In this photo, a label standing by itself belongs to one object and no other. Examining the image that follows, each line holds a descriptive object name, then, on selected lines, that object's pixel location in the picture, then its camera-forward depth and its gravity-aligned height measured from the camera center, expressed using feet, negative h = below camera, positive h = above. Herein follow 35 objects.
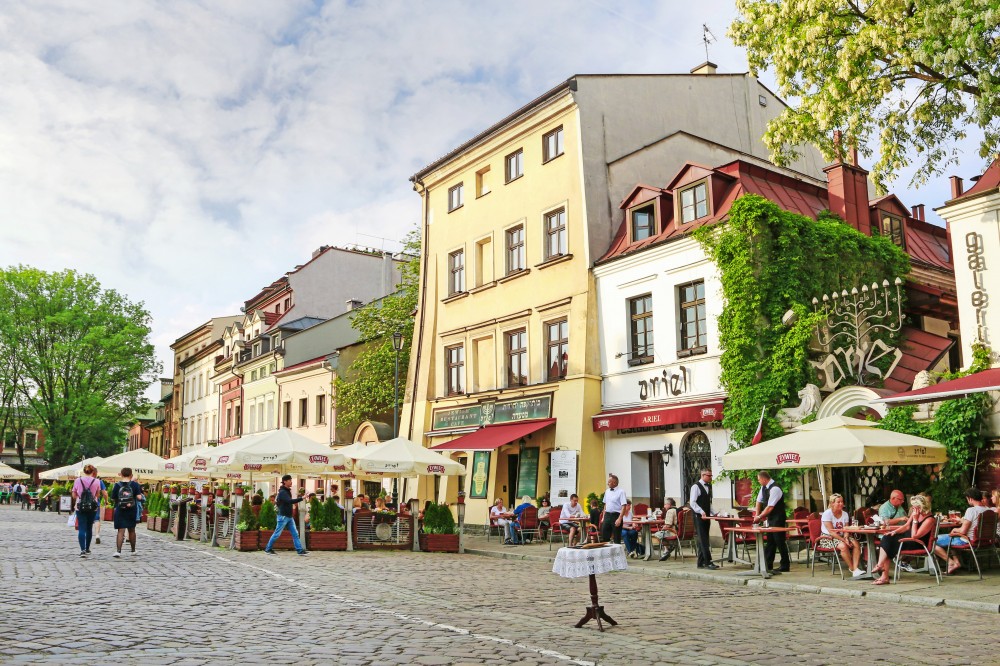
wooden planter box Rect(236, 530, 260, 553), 66.18 -3.88
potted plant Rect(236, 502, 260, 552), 66.23 -3.30
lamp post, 94.27 +14.46
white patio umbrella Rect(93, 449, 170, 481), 95.91 +2.36
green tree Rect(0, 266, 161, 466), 178.29 +26.67
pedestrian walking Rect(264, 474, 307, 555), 63.52 -1.98
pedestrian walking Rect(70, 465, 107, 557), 57.16 -0.95
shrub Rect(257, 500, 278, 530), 67.41 -2.21
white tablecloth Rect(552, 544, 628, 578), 29.32 -2.52
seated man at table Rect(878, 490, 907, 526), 47.35 -1.64
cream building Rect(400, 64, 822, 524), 85.92 +22.95
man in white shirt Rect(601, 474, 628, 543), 59.52 -1.74
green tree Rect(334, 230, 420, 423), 122.01 +16.74
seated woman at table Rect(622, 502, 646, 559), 62.95 -3.84
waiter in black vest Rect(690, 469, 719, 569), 53.47 -2.08
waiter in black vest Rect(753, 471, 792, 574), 49.97 -1.74
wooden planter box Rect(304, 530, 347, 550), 68.28 -4.12
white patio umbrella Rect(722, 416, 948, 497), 47.26 +1.61
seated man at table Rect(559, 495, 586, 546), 68.25 -2.43
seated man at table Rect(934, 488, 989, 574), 44.34 -2.58
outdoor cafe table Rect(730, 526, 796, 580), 48.43 -3.23
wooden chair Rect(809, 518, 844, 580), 50.01 -3.01
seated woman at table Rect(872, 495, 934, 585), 44.16 -2.59
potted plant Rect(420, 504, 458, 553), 71.56 -3.80
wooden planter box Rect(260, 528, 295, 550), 66.95 -4.12
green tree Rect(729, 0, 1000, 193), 35.73 +17.13
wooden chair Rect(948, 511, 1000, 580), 44.39 -2.75
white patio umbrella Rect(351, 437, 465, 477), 72.28 +1.87
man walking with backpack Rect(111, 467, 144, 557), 57.98 -0.99
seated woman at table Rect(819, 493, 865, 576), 47.37 -2.91
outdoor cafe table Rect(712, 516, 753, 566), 54.60 -3.97
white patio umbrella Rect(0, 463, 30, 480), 146.00 +2.59
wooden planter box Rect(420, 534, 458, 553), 71.51 -4.58
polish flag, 64.69 +3.20
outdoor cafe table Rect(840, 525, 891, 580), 45.60 -3.31
